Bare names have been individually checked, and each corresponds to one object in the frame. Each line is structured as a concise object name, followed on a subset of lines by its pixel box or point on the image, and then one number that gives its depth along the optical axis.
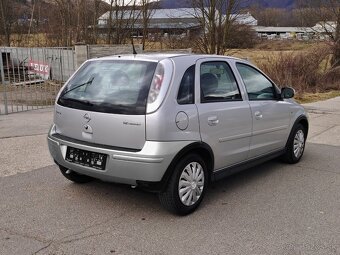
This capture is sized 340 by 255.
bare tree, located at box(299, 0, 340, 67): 22.23
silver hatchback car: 4.19
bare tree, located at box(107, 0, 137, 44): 20.28
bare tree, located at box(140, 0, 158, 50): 20.53
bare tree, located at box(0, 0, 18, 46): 24.56
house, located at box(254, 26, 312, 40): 109.88
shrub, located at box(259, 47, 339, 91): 17.80
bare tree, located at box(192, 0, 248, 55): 18.95
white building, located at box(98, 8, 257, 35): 19.87
